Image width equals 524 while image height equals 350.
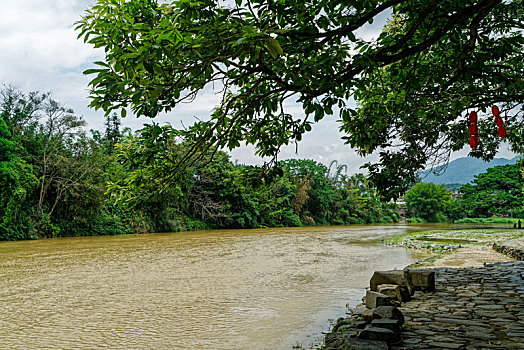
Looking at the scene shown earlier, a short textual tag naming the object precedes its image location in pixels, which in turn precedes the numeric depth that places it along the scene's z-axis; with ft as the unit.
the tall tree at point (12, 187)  56.34
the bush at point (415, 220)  153.79
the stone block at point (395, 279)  16.87
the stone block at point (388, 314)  11.51
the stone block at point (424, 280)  17.29
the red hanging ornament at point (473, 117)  15.46
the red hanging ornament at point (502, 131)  15.18
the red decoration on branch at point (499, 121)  15.22
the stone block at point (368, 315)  12.26
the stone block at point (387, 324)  10.39
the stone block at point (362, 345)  8.95
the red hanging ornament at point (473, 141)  15.44
